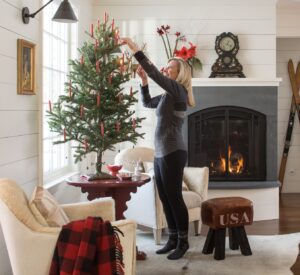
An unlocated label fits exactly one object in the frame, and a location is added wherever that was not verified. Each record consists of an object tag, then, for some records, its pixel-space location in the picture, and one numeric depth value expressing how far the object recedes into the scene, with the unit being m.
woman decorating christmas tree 4.00
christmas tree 4.00
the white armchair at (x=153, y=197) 4.64
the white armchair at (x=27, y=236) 2.56
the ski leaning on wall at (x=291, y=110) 7.51
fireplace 5.91
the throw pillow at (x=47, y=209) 2.74
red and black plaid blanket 2.47
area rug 3.94
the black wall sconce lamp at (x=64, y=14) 3.74
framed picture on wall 3.53
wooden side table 3.78
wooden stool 4.23
